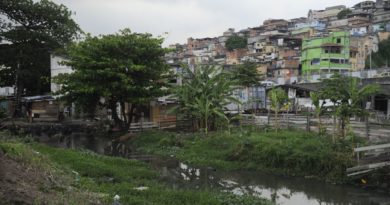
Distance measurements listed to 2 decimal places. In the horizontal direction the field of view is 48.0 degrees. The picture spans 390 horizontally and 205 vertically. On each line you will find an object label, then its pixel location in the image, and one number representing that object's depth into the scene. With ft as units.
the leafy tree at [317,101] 66.39
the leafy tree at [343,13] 331.53
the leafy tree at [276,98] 78.00
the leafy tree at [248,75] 133.30
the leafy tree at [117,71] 91.20
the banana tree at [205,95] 85.05
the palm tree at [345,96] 59.82
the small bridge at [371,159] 47.91
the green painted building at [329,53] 198.84
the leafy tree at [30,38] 127.13
